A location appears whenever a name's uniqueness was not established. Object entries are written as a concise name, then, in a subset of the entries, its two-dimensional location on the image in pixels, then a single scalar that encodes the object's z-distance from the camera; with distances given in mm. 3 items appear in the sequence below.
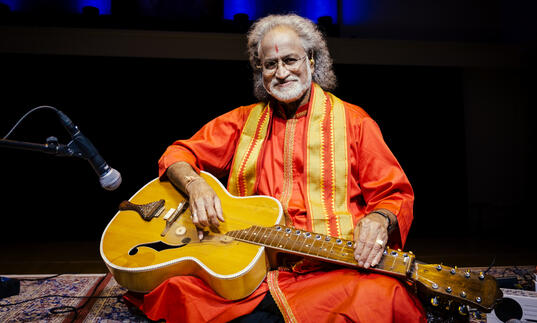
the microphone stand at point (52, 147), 1320
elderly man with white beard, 1333
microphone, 1410
